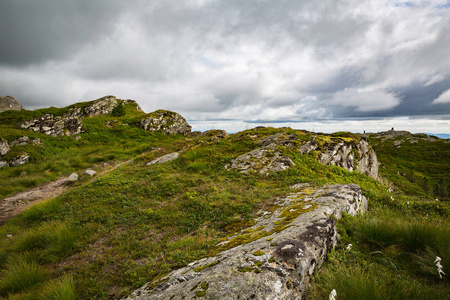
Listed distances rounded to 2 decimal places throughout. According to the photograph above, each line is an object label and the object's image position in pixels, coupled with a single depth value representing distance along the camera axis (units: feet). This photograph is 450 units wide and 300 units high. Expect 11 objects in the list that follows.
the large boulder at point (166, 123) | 147.75
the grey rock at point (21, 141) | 72.69
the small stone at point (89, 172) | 57.60
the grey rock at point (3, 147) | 64.95
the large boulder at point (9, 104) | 170.83
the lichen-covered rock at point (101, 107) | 151.02
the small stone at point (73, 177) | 54.32
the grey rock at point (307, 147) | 52.85
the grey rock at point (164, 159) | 58.02
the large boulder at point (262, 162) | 44.09
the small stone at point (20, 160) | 63.72
